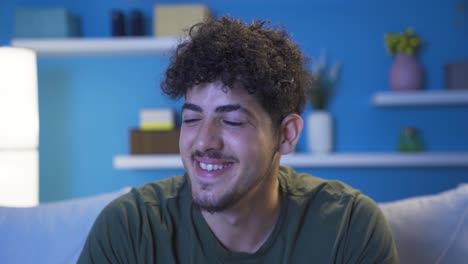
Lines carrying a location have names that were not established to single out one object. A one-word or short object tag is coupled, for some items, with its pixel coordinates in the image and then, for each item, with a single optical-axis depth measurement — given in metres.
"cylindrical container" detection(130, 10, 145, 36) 2.92
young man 1.21
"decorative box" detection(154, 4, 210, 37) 2.78
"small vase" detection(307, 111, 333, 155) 2.87
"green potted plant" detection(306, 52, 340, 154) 2.87
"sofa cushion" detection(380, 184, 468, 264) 1.39
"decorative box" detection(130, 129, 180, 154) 2.87
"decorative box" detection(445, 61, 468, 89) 2.76
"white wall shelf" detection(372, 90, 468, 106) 2.72
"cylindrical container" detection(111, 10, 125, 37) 2.91
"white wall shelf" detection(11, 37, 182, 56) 2.81
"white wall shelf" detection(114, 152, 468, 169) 2.73
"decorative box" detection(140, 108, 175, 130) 2.87
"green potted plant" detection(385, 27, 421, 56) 2.80
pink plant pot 2.77
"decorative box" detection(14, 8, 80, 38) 2.90
